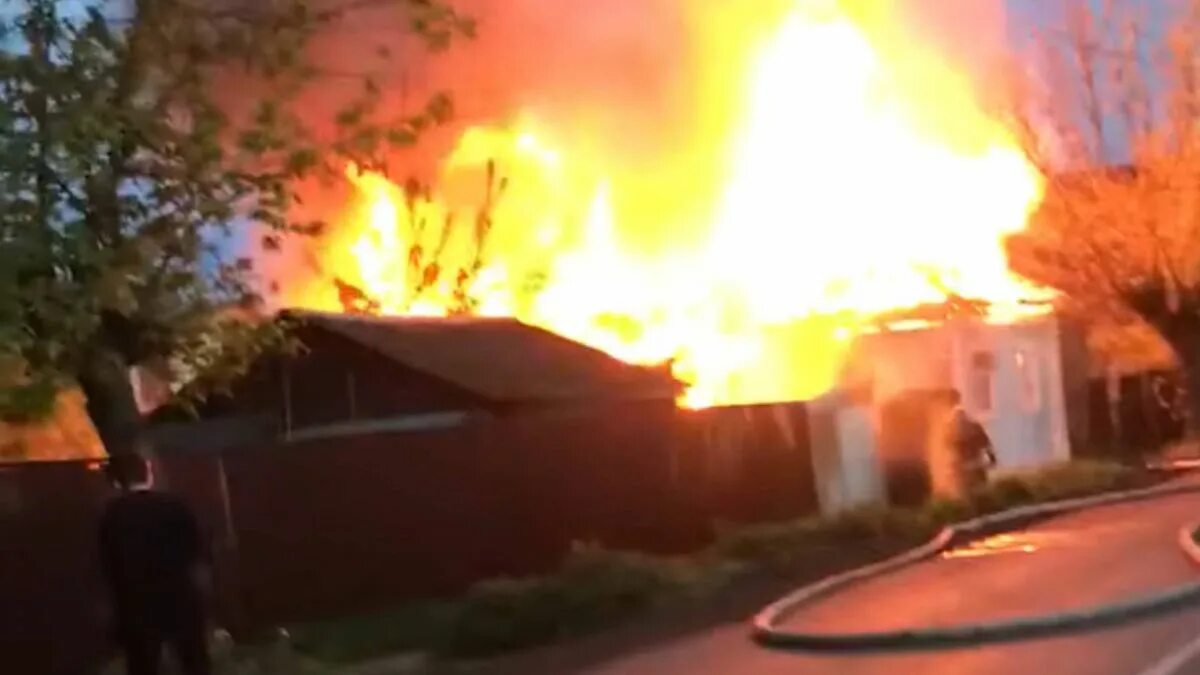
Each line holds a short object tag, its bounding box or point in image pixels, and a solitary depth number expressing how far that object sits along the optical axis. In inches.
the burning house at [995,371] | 1401.3
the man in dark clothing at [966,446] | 1029.2
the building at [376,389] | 868.6
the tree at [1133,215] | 1261.1
